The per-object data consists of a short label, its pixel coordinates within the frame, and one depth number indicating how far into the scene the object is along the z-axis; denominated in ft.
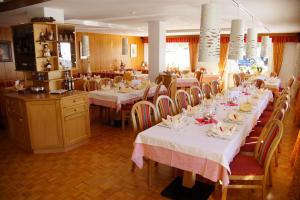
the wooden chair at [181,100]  14.23
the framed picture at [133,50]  40.91
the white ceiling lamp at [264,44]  22.49
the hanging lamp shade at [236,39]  12.46
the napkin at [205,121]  10.25
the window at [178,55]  40.52
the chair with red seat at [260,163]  7.95
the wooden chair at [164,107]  12.24
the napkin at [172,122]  9.48
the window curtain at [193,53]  38.07
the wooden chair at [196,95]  16.35
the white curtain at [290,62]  30.94
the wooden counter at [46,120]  12.82
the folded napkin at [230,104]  13.71
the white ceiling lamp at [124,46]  30.25
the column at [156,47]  22.95
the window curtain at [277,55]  31.32
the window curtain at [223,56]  35.42
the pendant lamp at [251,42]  15.20
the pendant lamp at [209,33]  8.57
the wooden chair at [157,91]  18.09
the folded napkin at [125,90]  17.47
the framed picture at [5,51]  24.22
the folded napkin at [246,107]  12.13
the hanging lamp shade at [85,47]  30.35
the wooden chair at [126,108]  17.06
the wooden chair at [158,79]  22.22
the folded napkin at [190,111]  11.42
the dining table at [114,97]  16.54
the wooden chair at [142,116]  10.61
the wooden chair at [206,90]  18.60
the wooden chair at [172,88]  20.51
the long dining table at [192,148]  7.54
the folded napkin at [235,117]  10.39
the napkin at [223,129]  8.56
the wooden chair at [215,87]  19.72
